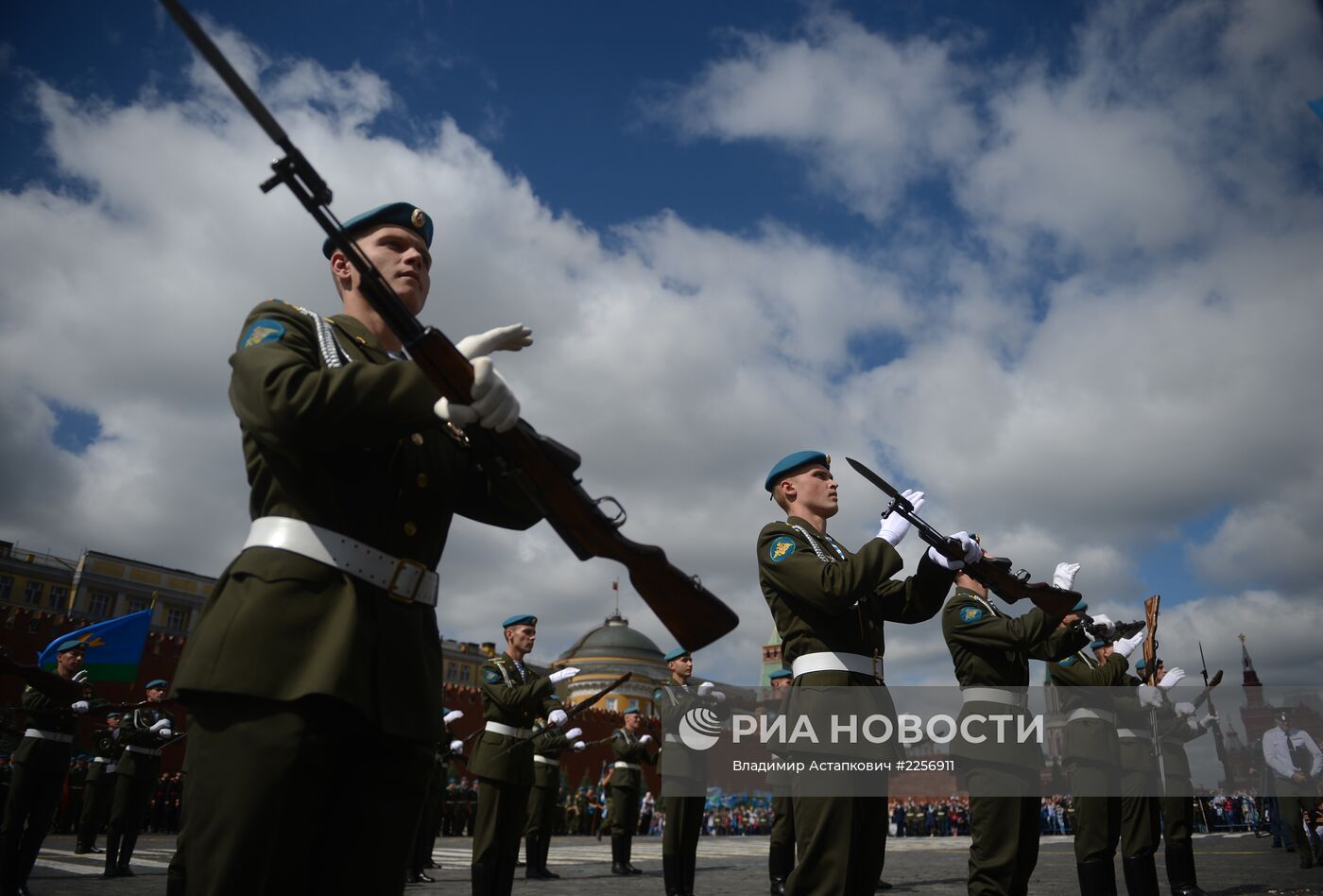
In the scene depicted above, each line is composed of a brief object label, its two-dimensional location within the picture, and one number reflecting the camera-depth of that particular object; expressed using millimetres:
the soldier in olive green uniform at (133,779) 10688
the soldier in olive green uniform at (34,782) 8281
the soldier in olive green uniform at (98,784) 14023
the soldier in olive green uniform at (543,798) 11633
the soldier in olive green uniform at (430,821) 11180
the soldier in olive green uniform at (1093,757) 7062
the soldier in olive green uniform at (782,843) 9609
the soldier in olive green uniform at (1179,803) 8664
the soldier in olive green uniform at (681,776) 9258
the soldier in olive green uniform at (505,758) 7457
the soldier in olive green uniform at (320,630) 1982
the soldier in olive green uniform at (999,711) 5734
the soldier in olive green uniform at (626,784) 13328
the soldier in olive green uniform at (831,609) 4363
